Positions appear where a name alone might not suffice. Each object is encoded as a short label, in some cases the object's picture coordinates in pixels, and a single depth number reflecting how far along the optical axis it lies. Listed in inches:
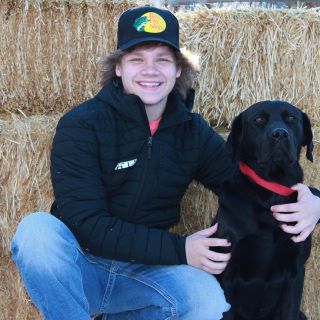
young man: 83.5
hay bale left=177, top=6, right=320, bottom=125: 114.7
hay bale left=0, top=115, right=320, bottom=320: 107.9
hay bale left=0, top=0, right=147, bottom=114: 111.9
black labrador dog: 89.4
